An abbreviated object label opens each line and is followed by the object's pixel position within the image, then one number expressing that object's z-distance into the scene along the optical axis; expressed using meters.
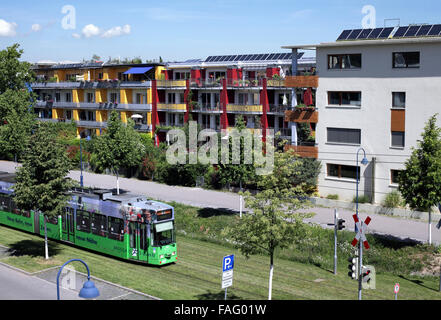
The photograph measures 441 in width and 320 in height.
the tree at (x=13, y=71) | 68.69
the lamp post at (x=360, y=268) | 19.36
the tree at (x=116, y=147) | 44.03
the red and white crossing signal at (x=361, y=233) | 20.16
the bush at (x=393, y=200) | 36.81
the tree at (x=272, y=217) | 20.14
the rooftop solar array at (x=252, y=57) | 60.00
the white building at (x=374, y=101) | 36.59
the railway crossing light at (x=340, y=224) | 26.99
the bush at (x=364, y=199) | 38.59
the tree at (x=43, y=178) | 27.39
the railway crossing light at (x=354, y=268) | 19.78
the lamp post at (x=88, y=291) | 14.59
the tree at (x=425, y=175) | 28.77
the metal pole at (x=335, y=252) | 27.48
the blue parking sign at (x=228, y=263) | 18.69
